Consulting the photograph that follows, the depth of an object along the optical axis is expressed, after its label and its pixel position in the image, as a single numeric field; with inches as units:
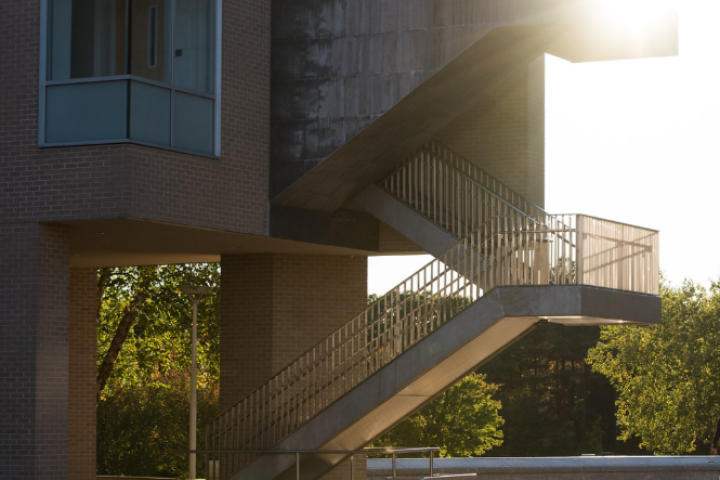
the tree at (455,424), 2450.8
